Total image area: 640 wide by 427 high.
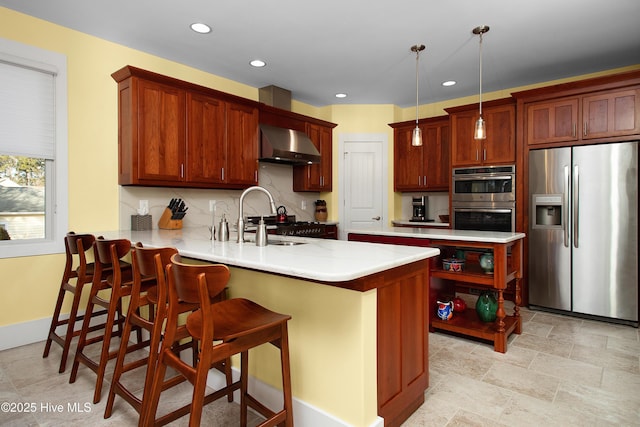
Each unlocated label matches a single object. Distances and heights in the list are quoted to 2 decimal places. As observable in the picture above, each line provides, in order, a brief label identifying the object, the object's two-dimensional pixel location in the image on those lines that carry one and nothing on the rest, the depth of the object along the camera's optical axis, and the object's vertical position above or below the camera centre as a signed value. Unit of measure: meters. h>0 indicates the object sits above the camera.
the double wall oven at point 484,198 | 4.08 +0.13
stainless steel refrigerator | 3.29 -0.22
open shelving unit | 2.64 -0.61
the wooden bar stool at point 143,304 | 1.56 -0.49
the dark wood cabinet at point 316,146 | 4.68 +0.94
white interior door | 5.49 +0.43
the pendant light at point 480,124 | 2.89 +0.71
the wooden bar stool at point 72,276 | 2.31 -0.50
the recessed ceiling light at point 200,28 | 2.98 +1.60
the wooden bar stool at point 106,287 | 1.97 -0.49
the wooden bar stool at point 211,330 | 1.22 -0.47
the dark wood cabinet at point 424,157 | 5.02 +0.78
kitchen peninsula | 1.49 -0.54
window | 2.77 +0.49
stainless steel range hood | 4.23 +0.80
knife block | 3.44 -0.13
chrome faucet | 2.13 -0.09
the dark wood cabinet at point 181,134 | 3.16 +0.76
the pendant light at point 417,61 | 3.17 +1.60
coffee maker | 5.37 +0.01
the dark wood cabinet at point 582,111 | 3.36 +1.01
